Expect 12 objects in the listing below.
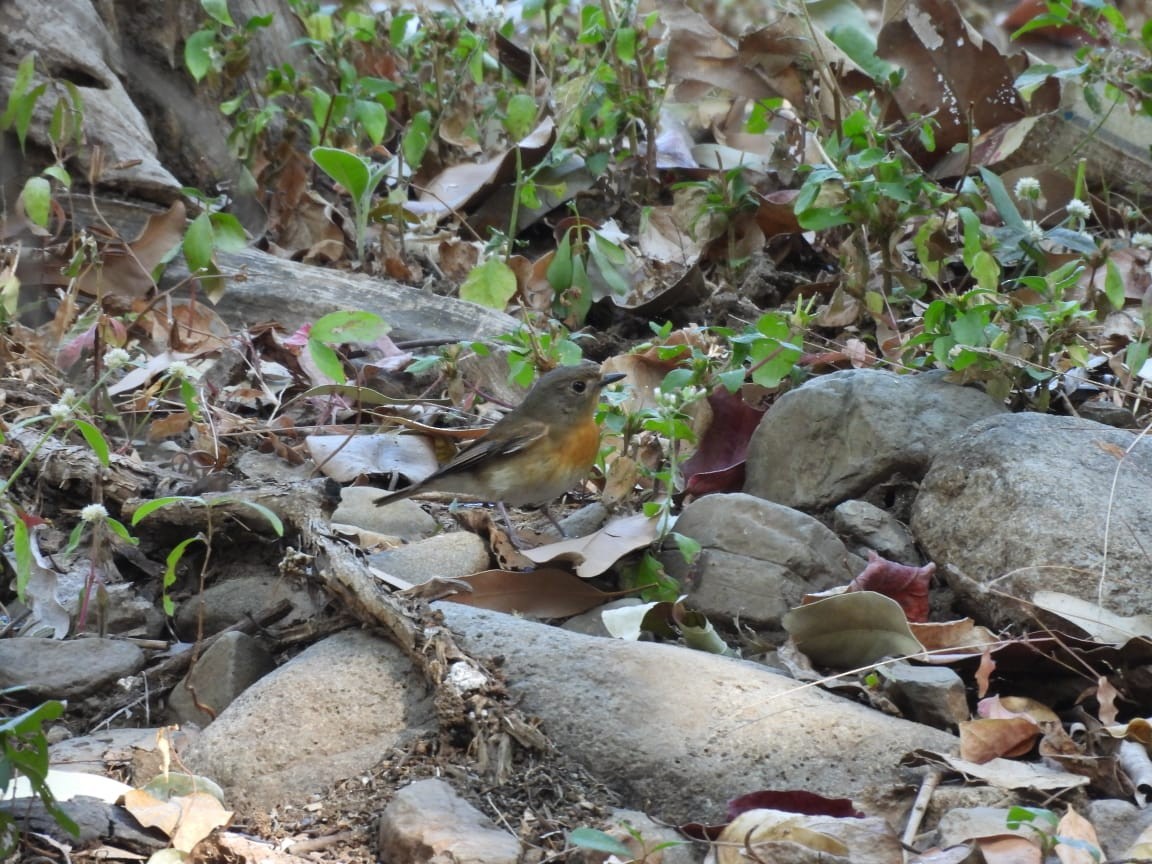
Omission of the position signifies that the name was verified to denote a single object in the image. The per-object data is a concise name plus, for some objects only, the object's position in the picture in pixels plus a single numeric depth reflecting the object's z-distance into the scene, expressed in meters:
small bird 10.02
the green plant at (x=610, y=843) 4.82
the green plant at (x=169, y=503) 6.68
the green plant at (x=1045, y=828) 4.86
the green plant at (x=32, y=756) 4.87
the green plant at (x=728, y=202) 12.53
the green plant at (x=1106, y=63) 10.52
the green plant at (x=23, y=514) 6.65
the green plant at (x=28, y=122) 9.81
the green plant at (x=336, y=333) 8.01
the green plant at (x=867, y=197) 9.92
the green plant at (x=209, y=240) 9.49
